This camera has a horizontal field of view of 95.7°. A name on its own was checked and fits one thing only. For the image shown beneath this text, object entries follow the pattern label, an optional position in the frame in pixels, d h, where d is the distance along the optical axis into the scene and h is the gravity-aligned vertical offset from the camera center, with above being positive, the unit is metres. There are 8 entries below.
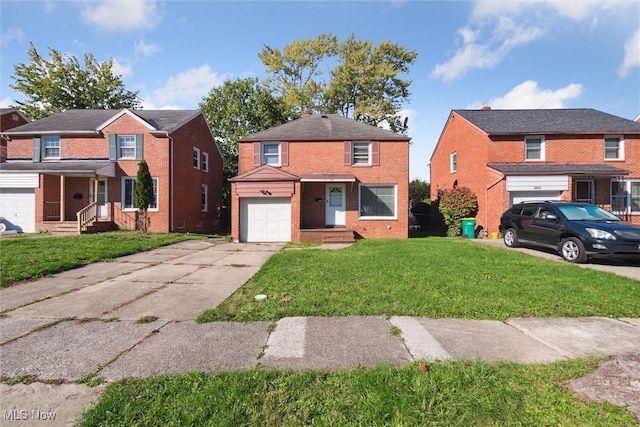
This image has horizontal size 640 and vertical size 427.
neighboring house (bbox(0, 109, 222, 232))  16.23 +2.15
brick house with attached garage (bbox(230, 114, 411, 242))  15.27 +2.20
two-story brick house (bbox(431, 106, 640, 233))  14.91 +2.86
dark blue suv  7.79 -0.52
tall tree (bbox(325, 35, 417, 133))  28.59 +13.04
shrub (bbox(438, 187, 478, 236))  16.38 +0.31
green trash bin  15.44 -0.77
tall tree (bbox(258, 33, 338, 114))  29.50 +15.34
